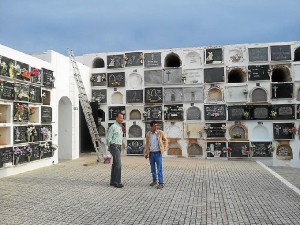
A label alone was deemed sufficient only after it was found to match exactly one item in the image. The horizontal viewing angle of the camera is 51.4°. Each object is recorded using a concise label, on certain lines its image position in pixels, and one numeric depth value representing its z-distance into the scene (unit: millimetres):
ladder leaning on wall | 11508
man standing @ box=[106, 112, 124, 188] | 7387
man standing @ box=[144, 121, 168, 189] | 7332
